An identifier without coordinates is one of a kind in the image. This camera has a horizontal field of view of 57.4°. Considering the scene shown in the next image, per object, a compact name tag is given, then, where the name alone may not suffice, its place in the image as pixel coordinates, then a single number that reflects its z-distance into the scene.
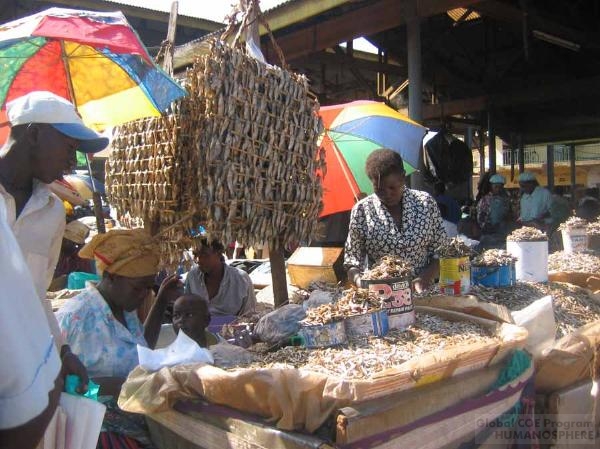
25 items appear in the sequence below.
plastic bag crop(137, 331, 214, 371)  1.68
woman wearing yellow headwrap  2.18
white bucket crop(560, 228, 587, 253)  3.73
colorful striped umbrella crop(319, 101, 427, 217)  4.25
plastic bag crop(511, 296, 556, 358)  2.20
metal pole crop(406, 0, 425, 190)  5.33
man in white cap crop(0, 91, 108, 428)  1.86
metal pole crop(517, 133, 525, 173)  11.51
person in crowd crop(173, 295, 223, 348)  2.48
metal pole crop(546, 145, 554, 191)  13.80
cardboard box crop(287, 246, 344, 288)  4.38
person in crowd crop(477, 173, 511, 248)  7.97
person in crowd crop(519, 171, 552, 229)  7.35
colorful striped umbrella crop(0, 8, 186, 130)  2.06
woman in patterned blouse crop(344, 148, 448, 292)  2.99
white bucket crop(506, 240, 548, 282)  3.03
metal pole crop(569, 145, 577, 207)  15.47
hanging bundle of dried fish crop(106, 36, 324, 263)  2.01
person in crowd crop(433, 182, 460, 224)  6.89
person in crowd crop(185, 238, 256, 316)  3.54
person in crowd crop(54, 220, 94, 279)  5.36
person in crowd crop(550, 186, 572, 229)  7.36
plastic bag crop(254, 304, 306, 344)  2.04
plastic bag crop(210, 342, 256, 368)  1.79
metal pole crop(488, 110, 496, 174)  9.27
